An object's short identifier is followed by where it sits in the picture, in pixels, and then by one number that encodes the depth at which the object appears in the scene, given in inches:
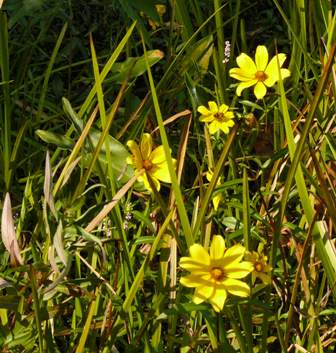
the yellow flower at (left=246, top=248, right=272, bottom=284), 39.4
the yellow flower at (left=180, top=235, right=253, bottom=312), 36.1
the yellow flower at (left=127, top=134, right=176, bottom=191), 39.5
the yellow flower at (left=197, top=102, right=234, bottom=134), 44.2
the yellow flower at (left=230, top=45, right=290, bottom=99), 44.7
